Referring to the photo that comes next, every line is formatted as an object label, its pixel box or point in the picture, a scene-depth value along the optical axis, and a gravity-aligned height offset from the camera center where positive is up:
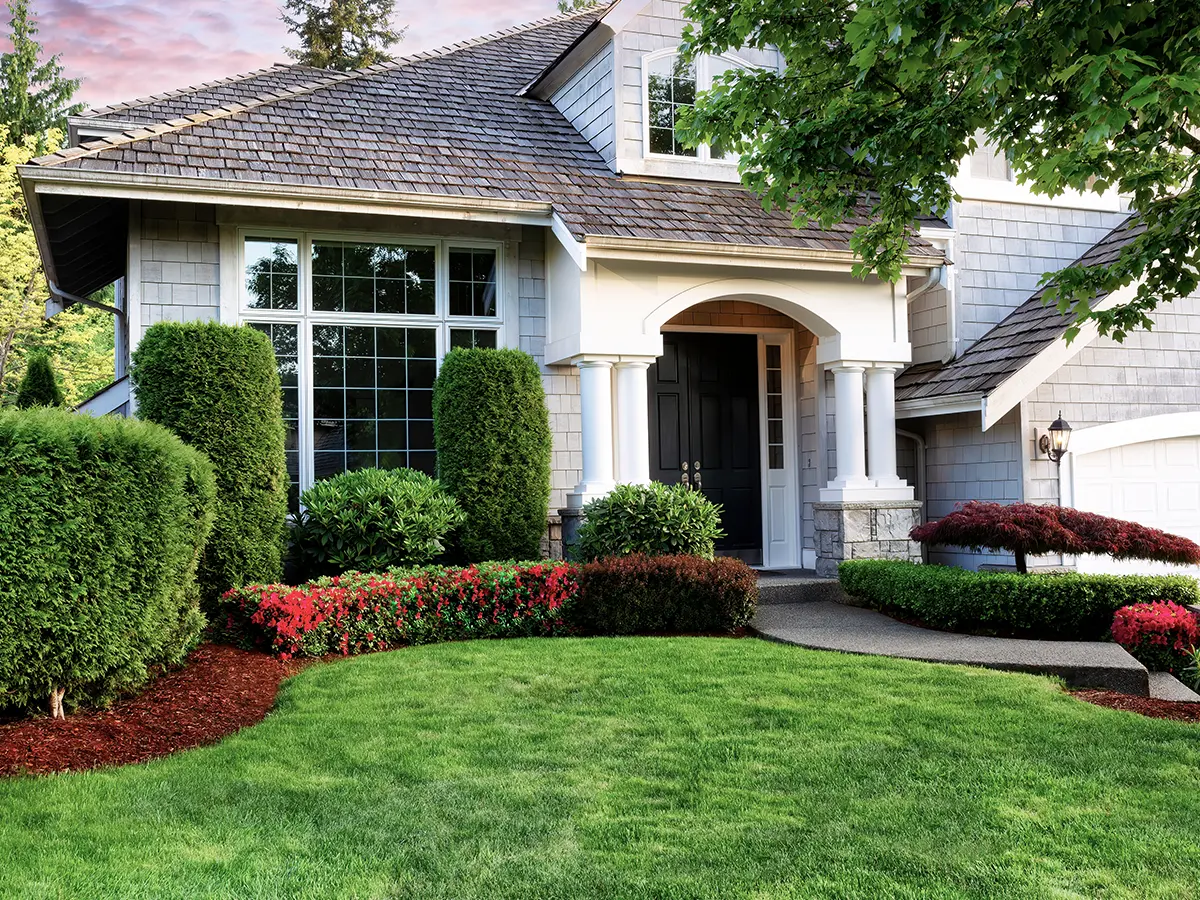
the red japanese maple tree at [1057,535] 8.23 -0.38
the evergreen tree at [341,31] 25.00 +11.59
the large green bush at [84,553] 4.98 -0.27
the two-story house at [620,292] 9.40 +2.05
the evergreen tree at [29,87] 25.75 +10.65
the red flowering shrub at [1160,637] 7.41 -1.10
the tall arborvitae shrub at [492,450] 9.02 +0.40
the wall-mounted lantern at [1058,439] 10.40 +0.50
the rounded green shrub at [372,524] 8.56 -0.23
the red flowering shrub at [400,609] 7.27 -0.85
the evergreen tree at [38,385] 15.00 +1.72
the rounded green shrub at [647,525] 9.00 -0.29
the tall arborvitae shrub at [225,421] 7.61 +0.59
